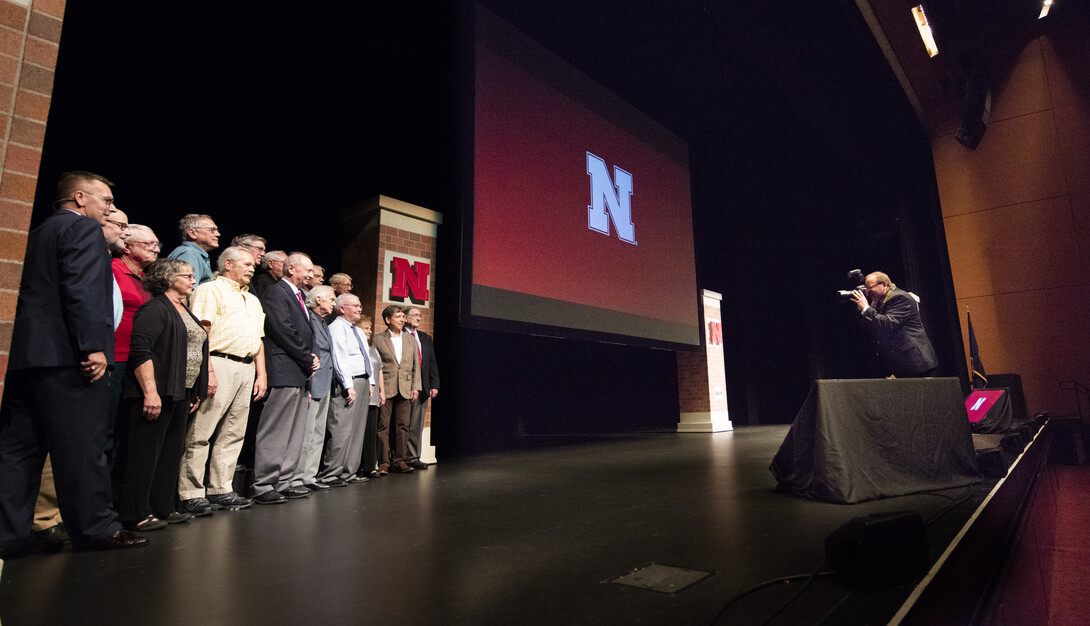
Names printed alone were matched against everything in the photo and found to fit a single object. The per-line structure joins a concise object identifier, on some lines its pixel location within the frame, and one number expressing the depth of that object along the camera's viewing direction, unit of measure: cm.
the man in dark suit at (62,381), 153
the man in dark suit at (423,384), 408
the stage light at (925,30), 598
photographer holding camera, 307
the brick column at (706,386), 786
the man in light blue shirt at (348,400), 342
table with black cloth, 239
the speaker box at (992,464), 285
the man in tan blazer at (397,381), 390
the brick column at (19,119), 119
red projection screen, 452
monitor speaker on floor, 123
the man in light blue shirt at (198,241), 270
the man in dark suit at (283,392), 287
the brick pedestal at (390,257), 436
